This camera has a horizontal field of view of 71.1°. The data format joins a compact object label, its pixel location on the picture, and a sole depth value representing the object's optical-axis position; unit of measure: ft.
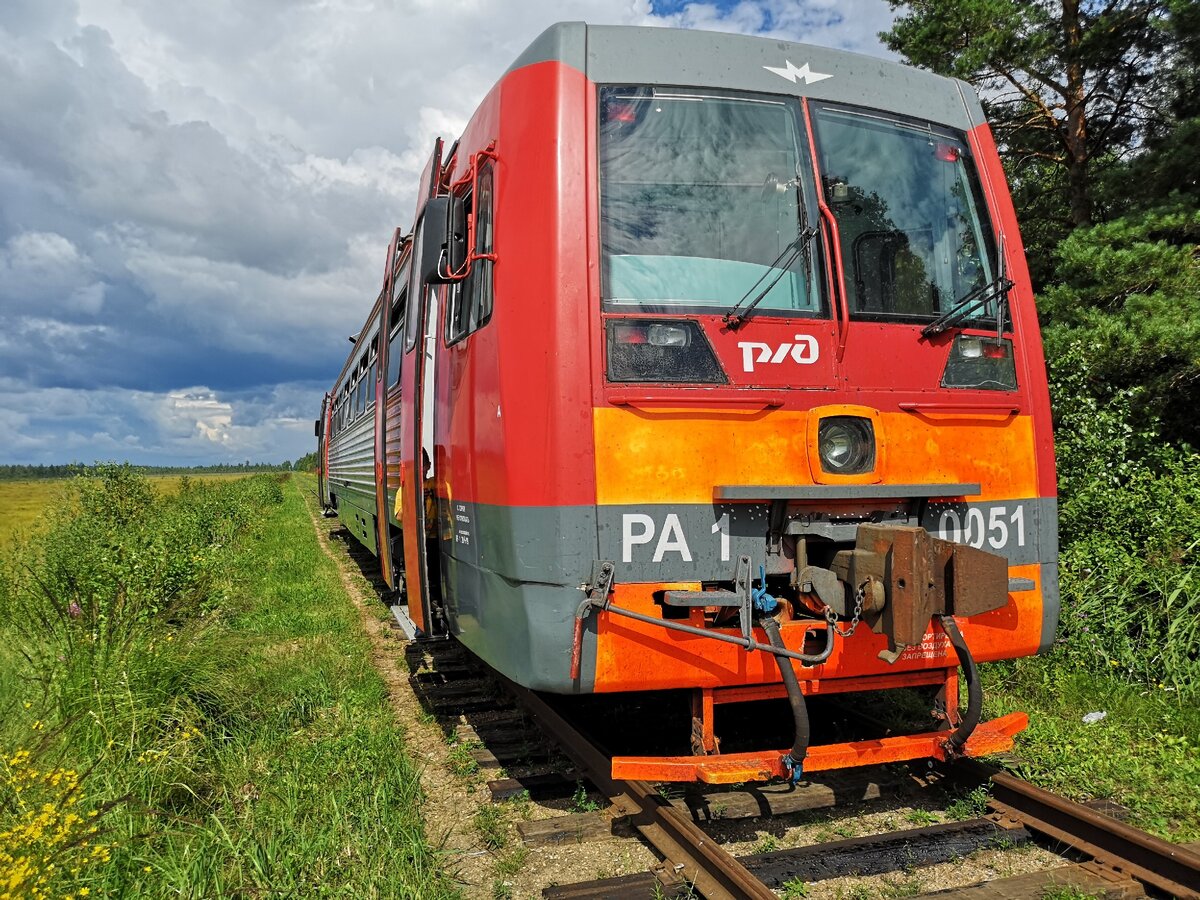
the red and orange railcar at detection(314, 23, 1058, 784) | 10.54
